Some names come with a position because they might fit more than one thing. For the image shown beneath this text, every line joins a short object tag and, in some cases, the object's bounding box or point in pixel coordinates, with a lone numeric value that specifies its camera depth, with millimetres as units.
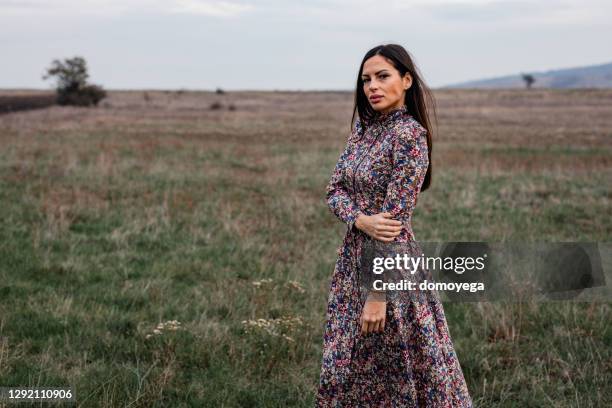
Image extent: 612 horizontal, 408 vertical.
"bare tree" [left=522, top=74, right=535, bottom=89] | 115312
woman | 2480
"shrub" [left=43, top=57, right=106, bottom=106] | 46656
